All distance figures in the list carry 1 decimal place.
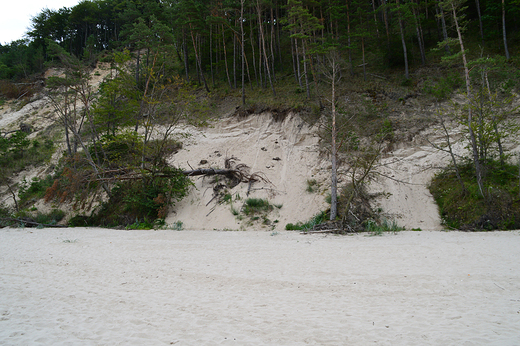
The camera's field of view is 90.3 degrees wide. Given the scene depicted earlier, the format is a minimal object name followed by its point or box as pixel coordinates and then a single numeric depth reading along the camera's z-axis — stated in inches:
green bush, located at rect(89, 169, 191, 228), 657.0
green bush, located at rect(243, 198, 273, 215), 636.7
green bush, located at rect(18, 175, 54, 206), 832.9
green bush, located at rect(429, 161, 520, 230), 459.2
